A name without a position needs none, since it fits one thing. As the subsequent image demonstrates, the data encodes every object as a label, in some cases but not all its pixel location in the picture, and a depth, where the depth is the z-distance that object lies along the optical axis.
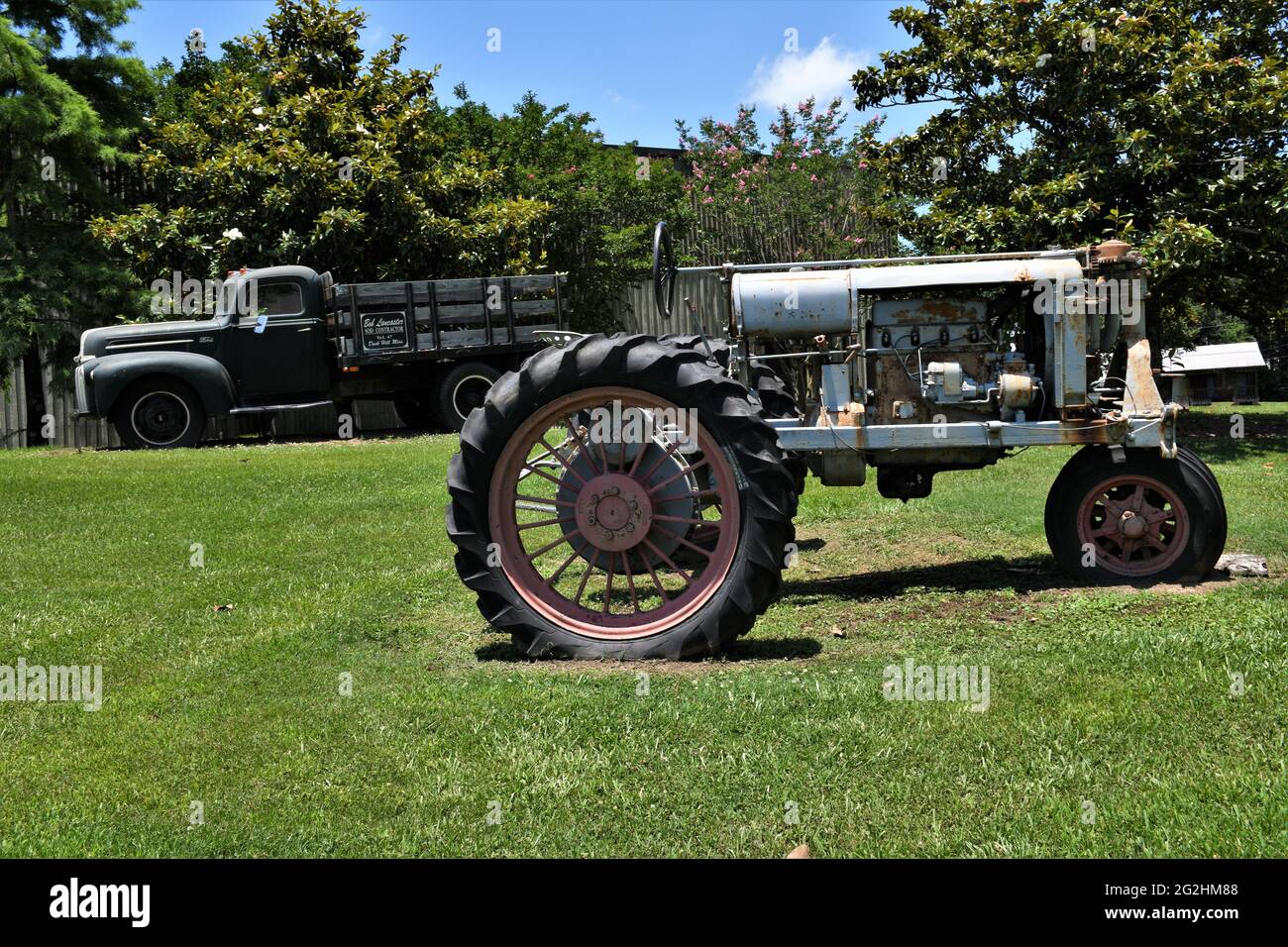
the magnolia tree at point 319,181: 17.77
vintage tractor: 5.39
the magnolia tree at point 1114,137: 12.06
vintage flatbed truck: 15.38
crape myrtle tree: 21.50
